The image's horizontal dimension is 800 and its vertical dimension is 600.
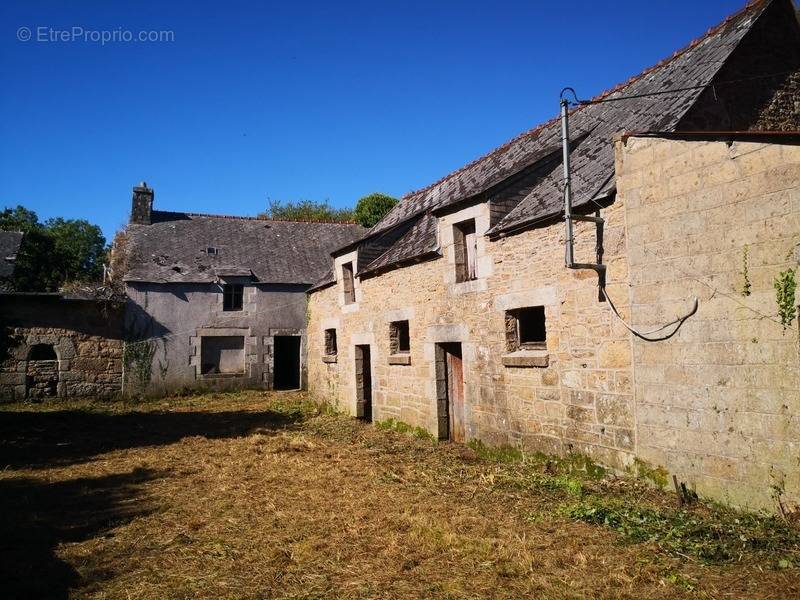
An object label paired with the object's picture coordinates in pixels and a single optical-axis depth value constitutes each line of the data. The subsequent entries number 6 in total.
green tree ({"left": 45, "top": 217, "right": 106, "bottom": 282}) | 41.50
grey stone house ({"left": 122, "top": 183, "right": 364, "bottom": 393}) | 18.08
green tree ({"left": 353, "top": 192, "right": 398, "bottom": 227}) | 31.50
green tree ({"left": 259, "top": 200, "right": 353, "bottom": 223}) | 38.91
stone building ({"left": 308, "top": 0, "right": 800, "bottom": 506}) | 5.18
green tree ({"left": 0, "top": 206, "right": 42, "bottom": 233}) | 37.59
